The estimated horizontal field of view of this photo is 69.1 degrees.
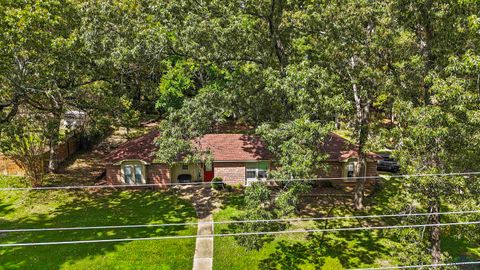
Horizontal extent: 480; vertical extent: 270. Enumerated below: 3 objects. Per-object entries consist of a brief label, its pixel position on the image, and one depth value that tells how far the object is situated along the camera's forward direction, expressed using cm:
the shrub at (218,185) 2441
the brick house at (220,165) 2447
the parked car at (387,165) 2886
